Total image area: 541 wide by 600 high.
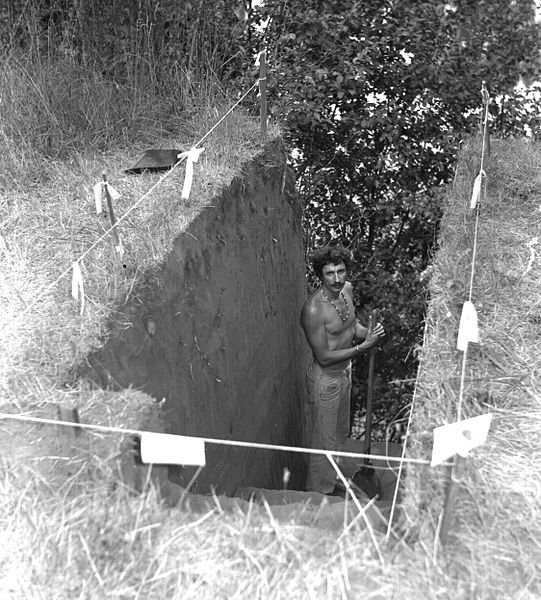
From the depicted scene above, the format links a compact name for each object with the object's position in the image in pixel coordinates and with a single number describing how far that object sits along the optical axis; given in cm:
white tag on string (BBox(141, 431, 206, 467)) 250
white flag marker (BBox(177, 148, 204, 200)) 463
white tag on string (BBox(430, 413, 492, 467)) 240
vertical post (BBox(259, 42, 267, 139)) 581
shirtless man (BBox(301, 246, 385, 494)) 567
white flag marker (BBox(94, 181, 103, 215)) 403
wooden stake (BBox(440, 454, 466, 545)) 232
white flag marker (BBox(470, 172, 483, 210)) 471
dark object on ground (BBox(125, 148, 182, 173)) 538
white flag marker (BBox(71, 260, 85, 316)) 361
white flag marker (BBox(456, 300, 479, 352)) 314
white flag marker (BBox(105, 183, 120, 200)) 403
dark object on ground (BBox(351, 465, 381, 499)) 604
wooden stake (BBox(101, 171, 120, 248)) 392
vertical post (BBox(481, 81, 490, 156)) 550
